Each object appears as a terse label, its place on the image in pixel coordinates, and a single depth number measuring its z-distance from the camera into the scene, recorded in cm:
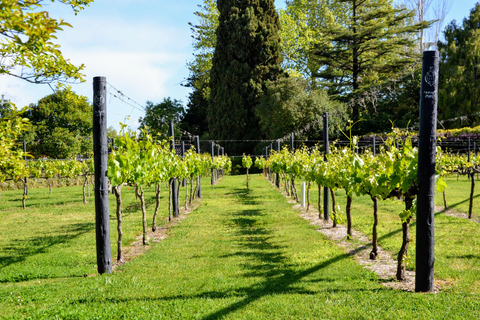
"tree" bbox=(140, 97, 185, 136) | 4127
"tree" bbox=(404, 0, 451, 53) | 3541
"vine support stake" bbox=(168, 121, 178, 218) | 1109
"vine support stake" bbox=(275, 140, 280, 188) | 2044
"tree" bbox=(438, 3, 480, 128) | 2761
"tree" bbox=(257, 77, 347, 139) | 2821
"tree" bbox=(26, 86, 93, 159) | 3145
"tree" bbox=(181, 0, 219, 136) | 3822
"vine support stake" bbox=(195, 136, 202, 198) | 1642
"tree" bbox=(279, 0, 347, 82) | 3572
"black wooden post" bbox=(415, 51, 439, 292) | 458
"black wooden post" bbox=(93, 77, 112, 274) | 586
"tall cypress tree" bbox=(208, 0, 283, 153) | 3312
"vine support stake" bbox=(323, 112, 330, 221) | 947
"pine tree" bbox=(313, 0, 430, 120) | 2888
